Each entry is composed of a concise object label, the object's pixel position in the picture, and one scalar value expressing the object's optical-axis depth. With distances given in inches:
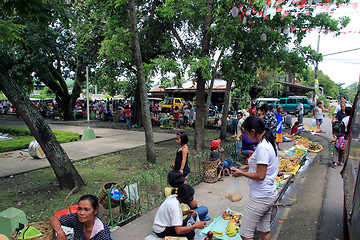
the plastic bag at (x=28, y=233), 98.8
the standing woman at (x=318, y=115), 538.5
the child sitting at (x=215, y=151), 244.5
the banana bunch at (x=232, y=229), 144.6
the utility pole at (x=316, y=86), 936.1
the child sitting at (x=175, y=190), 140.3
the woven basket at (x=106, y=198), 157.2
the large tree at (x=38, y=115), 194.7
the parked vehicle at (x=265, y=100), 954.6
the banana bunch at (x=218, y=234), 144.6
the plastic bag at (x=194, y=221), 144.2
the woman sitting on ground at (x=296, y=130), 508.1
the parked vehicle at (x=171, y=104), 1109.4
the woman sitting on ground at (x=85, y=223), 98.3
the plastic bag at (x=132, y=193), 170.1
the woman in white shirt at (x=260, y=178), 108.7
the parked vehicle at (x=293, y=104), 1083.3
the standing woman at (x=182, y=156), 186.7
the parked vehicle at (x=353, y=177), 99.2
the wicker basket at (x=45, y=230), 103.7
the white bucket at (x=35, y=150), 315.9
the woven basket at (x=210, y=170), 244.4
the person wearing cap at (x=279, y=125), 387.5
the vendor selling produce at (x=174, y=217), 120.4
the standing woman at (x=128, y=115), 582.7
